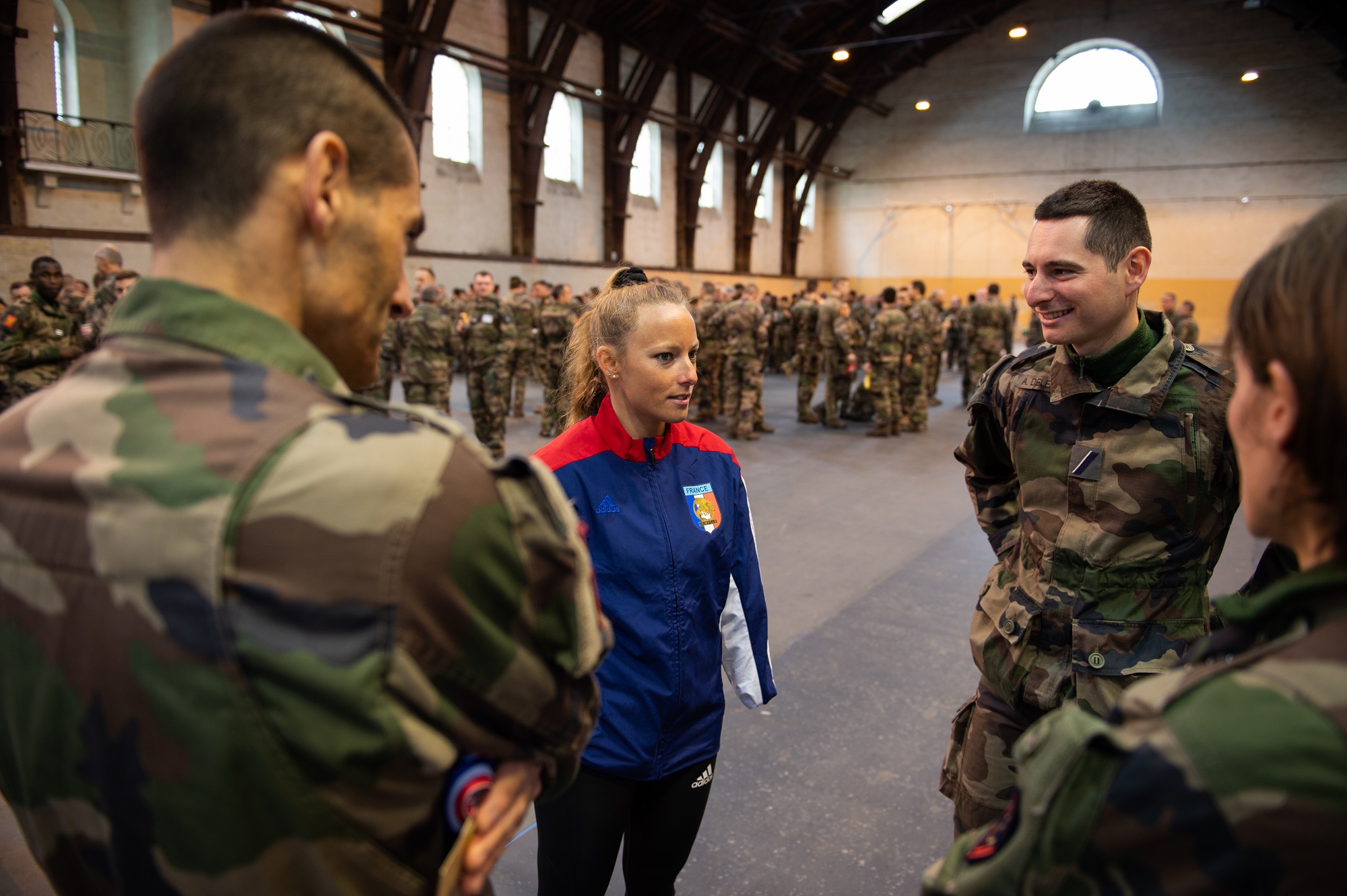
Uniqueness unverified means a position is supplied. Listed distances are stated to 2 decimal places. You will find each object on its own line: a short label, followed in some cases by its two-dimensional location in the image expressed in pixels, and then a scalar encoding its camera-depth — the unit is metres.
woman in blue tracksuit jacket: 1.68
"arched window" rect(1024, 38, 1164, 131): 22.34
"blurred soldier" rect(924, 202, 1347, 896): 0.65
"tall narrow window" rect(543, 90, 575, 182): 17.69
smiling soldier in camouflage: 1.78
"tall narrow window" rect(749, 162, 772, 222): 24.78
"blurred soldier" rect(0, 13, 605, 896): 0.71
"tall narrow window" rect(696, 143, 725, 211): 22.62
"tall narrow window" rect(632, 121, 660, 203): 20.11
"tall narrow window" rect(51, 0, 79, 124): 10.90
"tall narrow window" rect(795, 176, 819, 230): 27.20
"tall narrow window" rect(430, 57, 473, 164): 15.21
